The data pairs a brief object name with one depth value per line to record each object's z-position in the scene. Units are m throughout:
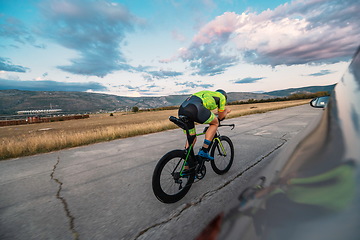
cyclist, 2.87
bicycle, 2.40
